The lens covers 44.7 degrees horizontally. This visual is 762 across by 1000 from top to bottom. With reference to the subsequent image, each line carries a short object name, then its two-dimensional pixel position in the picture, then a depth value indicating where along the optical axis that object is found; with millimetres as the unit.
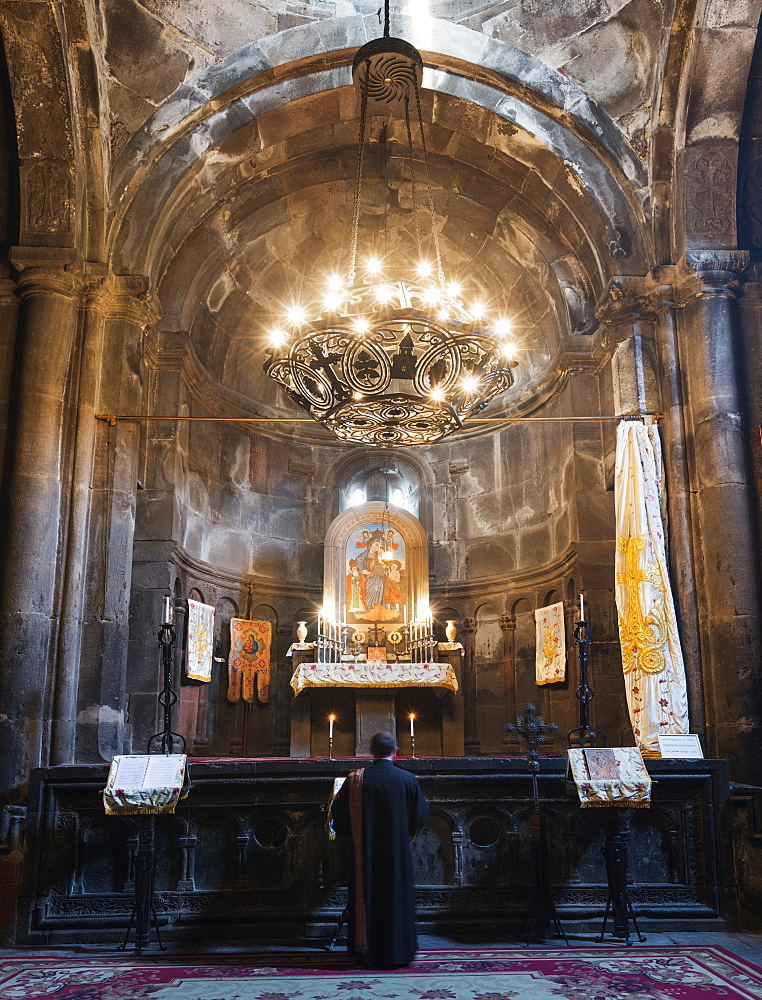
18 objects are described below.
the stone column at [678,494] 9648
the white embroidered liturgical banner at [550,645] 12586
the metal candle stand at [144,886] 7207
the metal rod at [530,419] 10266
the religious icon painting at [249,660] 13812
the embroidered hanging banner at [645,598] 9422
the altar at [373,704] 12719
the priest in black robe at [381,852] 6391
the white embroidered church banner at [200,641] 12570
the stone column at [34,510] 8969
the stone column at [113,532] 9703
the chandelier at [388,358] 7855
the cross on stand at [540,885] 7348
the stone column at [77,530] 9266
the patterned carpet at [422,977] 5984
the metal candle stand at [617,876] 7289
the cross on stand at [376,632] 14469
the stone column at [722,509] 9227
